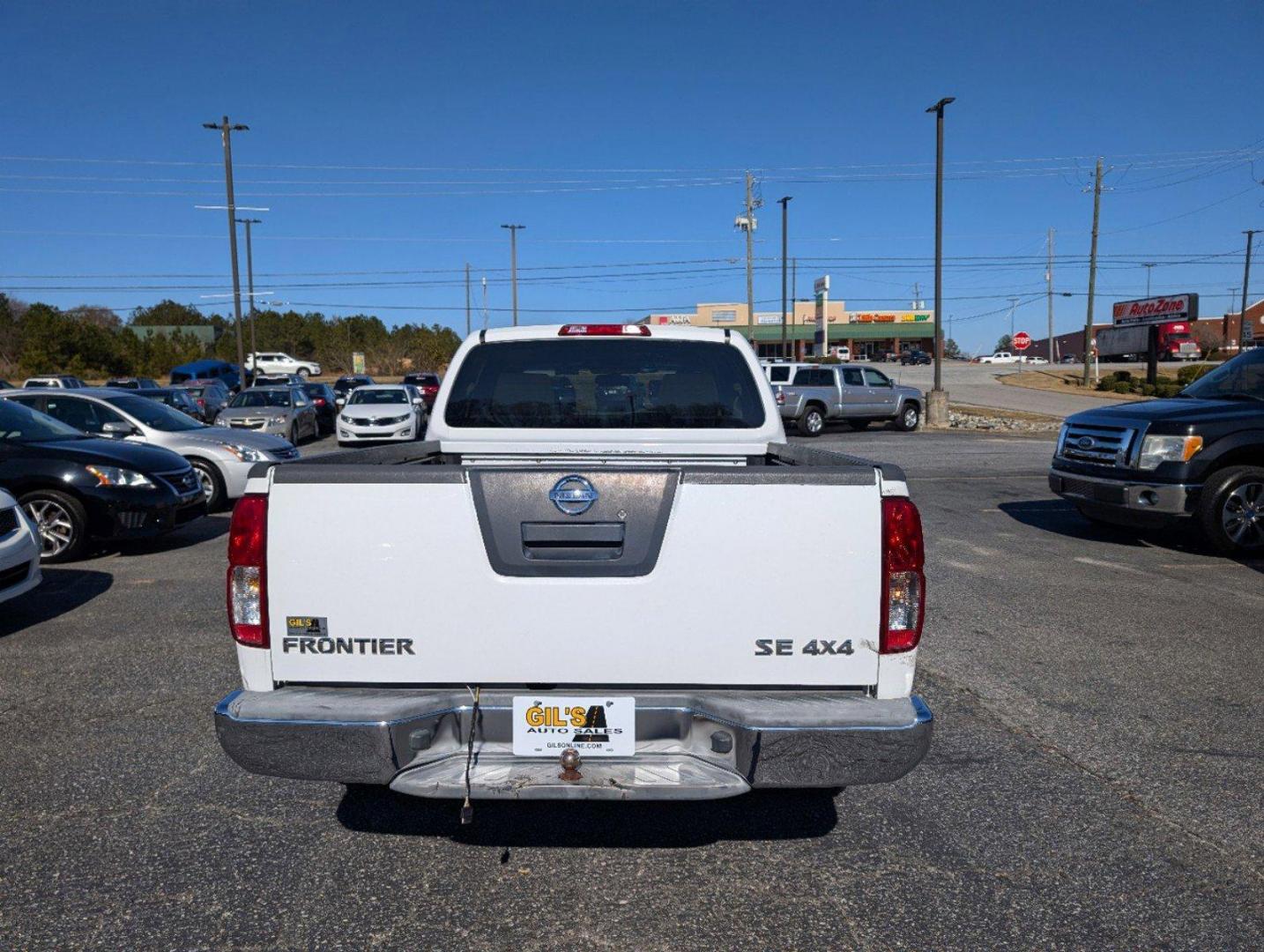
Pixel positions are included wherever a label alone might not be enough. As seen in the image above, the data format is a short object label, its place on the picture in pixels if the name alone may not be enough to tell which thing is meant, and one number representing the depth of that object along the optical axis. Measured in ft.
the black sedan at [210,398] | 101.19
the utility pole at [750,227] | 149.79
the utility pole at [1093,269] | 168.35
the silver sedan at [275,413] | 75.10
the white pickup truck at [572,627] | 10.12
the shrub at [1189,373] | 142.19
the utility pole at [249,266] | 173.58
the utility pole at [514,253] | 219.00
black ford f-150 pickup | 30.86
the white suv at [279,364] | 238.48
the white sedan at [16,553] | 22.38
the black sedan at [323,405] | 94.22
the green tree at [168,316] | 345.92
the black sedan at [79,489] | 30.45
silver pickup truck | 90.99
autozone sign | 173.47
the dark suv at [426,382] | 133.39
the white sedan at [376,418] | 76.18
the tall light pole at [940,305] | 90.99
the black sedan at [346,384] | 136.05
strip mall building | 332.19
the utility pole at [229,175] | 119.96
